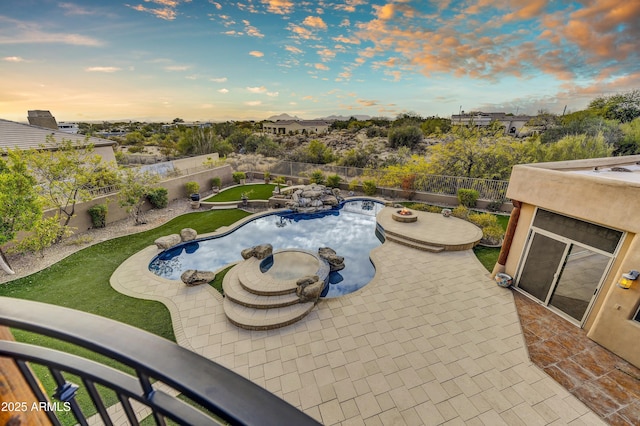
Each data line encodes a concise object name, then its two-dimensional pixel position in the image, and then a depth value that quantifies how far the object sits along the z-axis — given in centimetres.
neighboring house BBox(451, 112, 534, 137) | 5562
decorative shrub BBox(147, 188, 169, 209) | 1449
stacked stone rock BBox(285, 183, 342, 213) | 1563
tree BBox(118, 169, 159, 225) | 1259
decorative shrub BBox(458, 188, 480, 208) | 1430
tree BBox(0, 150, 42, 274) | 805
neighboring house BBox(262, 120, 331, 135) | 6912
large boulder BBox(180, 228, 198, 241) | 1148
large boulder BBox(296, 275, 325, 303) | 736
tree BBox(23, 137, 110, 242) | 1048
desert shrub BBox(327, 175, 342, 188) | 1820
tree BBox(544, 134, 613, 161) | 1753
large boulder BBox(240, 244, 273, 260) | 962
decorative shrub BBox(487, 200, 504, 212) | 1412
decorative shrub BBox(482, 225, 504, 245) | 1086
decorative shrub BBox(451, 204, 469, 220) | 1297
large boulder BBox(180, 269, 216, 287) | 831
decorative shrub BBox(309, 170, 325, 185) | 1875
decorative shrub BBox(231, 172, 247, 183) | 2027
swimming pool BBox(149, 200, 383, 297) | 972
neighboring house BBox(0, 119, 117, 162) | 1478
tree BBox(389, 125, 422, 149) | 3906
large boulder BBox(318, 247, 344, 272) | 984
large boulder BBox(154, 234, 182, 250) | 1066
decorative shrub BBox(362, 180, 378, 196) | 1717
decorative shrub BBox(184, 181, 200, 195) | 1662
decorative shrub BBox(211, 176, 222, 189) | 1883
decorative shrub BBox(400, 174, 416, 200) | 1638
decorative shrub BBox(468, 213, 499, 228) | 1177
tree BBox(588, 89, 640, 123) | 2772
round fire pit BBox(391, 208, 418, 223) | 1252
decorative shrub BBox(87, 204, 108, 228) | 1208
